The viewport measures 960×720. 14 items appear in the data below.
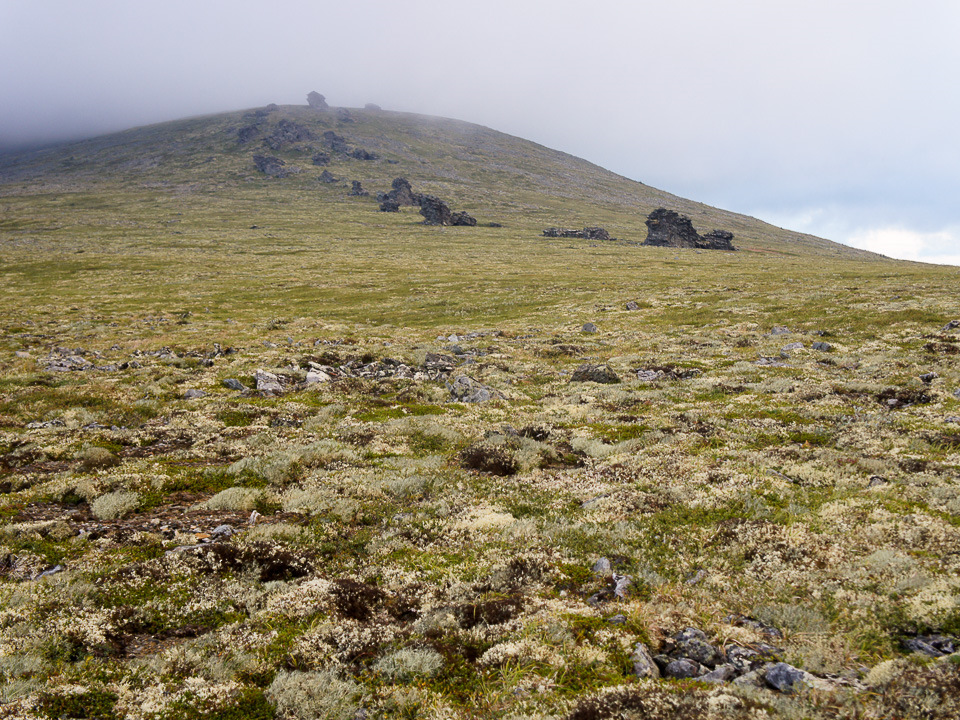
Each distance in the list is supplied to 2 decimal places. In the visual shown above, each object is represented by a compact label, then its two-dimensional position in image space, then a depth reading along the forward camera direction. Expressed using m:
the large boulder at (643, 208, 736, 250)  137.62
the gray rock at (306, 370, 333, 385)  26.15
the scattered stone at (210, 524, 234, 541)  10.81
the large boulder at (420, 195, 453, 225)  163.50
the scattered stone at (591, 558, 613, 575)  9.54
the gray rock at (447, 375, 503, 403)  23.25
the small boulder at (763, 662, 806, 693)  6.48
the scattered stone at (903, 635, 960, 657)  6.89
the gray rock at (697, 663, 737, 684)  6.74
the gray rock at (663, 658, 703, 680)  6.96
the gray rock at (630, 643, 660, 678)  6.92
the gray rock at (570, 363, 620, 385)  26.38
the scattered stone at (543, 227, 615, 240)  146.75
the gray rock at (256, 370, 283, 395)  24.09
